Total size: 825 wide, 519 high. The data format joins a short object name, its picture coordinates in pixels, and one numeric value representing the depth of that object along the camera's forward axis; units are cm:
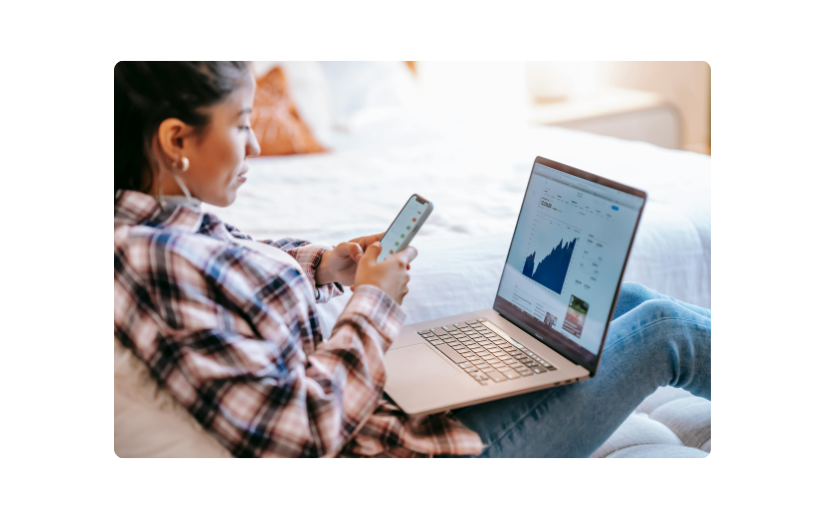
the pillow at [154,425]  72
